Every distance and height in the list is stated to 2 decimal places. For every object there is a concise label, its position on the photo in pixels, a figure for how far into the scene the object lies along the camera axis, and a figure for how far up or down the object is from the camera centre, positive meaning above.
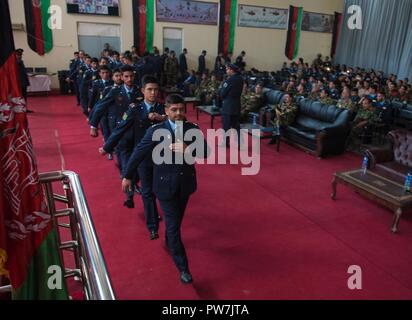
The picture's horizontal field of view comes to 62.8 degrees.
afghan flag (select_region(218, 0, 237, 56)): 12.73 +0.95
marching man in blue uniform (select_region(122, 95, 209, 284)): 2.49 -0.84
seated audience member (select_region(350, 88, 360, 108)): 7.04 -0.81
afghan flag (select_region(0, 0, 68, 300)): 1.23 -0.61
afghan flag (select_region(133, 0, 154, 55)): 11.37 +0.77
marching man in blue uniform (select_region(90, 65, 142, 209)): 3.62 -0.62
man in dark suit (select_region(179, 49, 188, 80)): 12.06 -0.53
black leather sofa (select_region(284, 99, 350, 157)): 5.64 -1.25
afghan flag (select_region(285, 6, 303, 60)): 14.27 +0.94
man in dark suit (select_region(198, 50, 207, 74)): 12.51 -0.41
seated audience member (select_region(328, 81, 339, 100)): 7.80 -0.82
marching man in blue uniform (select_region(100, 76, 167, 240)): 3.04 -0.71
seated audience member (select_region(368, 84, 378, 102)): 7.21 -0.73
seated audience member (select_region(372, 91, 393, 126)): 6.68 -1.00
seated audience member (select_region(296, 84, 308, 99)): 7.76 -0.84
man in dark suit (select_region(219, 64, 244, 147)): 5.55 -0.73
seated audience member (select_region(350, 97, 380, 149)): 6.12 -1.12
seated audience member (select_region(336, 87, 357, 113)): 6.44 -0.85
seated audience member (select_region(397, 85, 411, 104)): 7.89 -0.80
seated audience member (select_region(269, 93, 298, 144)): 6.41 -1.11
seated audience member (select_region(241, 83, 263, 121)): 7.56 -1.07
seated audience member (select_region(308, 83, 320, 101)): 7.07 -0.80
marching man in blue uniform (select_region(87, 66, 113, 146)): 5.16 -0.64
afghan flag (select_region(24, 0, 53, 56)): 9.94 +0.51
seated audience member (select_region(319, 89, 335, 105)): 6.69 -0.83
